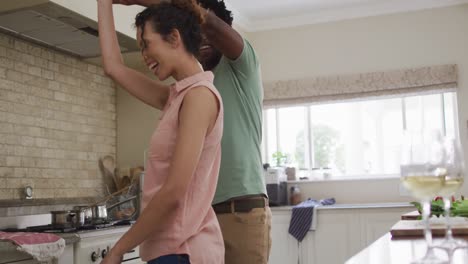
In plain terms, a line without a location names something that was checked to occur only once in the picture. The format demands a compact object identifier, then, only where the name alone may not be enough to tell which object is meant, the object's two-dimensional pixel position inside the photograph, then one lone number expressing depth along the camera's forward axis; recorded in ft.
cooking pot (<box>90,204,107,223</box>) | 11.43
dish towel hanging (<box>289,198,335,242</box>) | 16.11
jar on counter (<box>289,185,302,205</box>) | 17.90
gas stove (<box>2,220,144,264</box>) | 9.73
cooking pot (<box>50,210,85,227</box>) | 10.78
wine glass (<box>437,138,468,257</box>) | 2.96
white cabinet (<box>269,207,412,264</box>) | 15.72
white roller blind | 16.84
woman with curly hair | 3.53
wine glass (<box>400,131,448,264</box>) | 2.88
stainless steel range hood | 10.28
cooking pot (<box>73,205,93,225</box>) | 11.11
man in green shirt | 4.88
